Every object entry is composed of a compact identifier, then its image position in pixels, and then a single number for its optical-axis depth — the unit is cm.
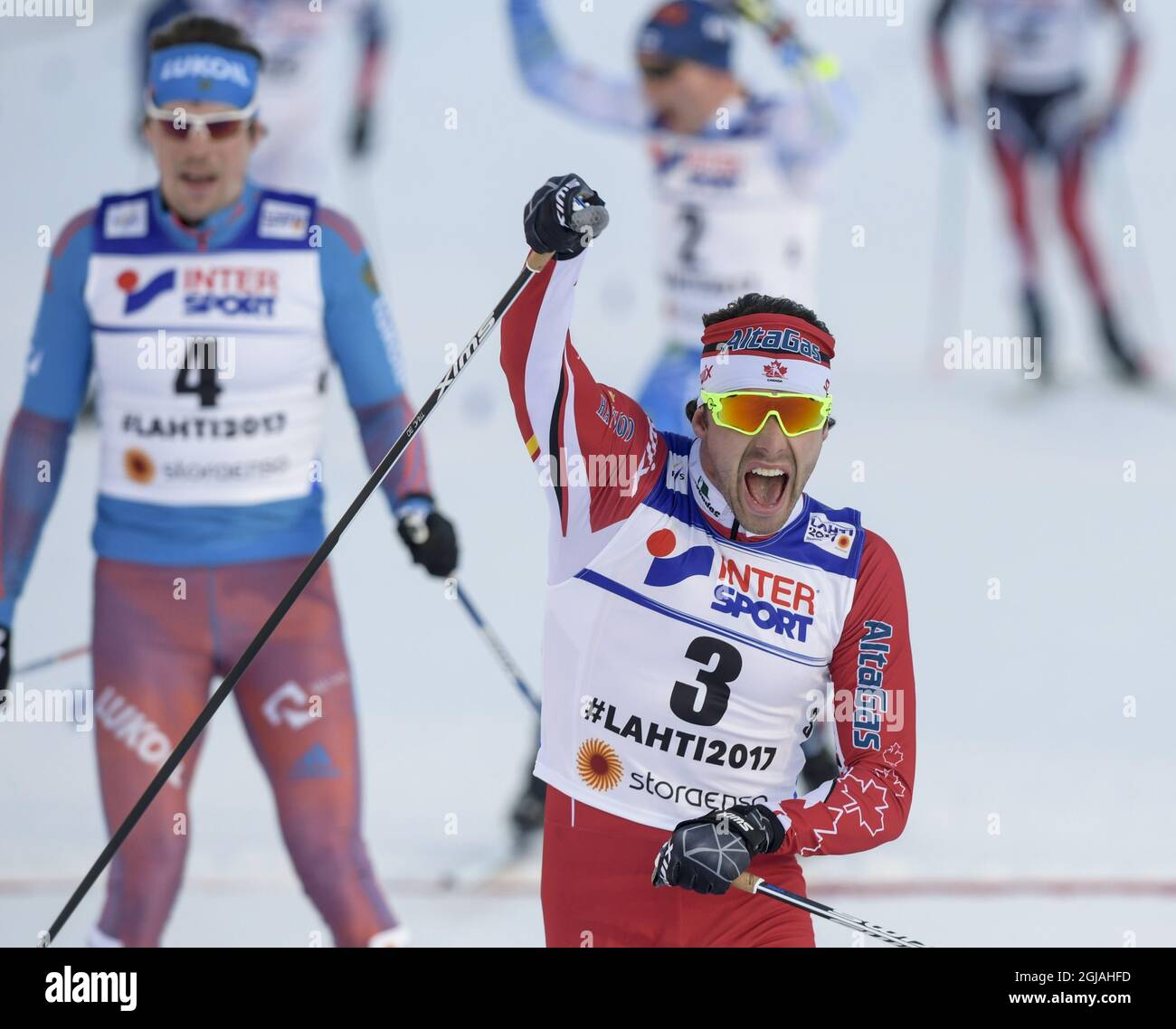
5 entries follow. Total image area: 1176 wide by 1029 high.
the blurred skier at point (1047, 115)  1365
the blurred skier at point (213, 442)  962
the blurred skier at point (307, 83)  1298
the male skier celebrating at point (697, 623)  680
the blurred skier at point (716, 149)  1244
